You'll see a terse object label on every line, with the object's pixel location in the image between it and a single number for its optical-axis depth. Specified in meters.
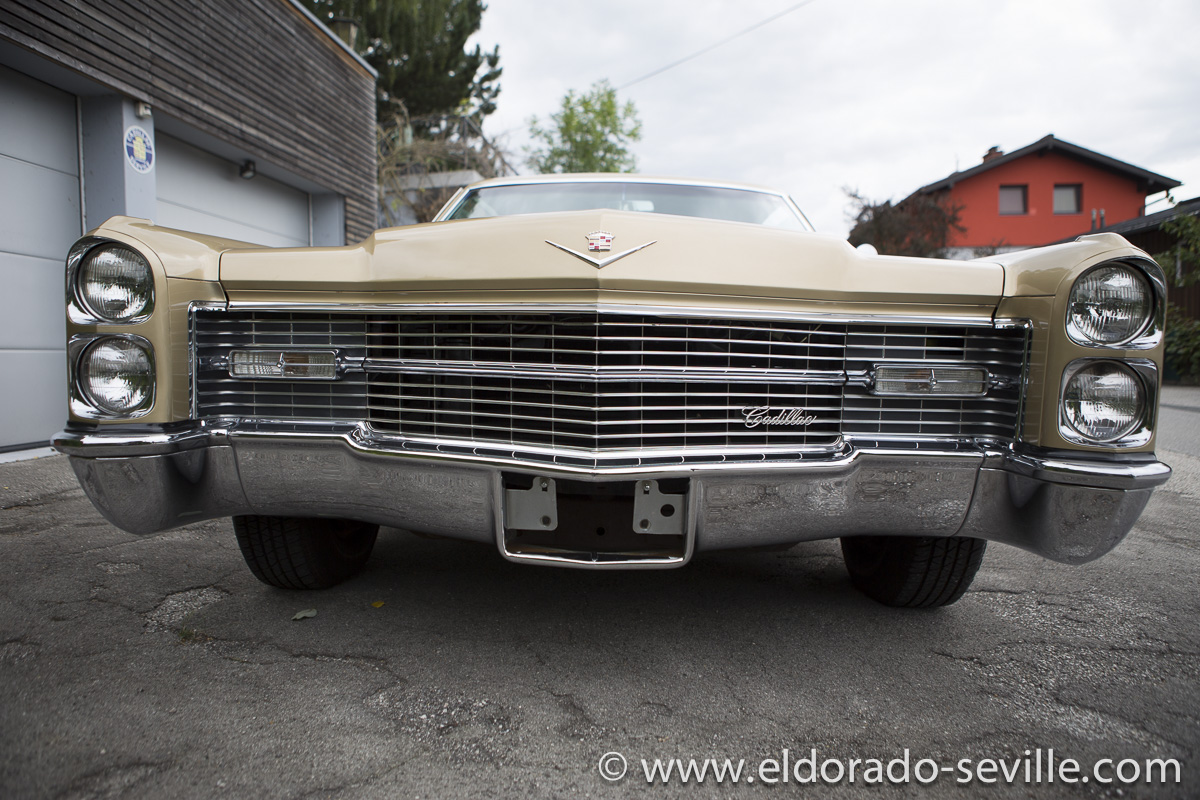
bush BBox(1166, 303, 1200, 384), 10.89
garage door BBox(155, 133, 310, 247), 6.08
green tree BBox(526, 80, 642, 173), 27.95
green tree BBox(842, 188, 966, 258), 16.77
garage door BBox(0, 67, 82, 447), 4.68
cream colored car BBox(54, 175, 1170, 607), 1.63
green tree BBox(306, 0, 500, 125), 18.33
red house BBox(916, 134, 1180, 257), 22.97
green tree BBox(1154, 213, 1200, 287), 11.44
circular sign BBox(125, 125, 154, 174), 5.24
